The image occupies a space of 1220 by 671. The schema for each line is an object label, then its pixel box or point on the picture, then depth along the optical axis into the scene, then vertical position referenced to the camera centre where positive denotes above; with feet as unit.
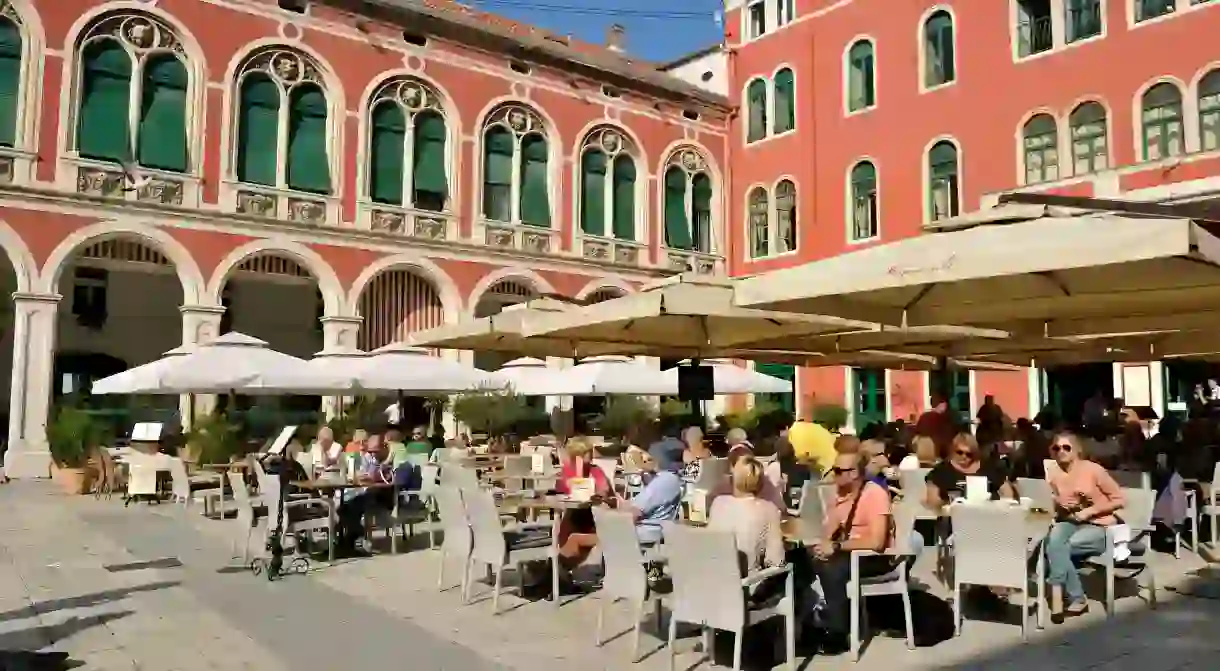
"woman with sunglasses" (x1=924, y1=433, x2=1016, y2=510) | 22.45 -1.89
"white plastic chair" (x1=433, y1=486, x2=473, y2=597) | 22.13 -3.01
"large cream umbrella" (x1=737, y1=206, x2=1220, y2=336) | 15.97 +2.49
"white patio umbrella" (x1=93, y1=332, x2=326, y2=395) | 38.83 +1.30
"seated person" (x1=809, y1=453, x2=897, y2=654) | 17.72 -2.66
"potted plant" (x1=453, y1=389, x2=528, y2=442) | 58.18 -0.69
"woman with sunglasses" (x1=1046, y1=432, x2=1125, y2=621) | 19.85 -2.57
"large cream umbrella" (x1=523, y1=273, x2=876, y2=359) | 26.32 +2.51
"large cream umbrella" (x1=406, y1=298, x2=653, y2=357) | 35.29 +2.71
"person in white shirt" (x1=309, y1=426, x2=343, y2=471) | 34.40 -1.82
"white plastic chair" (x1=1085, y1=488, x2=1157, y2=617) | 21.22 -3.03
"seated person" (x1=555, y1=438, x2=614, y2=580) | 22.08 -3.15
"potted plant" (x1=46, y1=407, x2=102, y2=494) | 45.16 -2.21
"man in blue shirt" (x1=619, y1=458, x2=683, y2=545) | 20.98 -2.34
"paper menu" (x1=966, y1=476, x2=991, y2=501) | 20.47 -1.96
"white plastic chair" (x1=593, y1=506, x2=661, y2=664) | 17.33 -3.08
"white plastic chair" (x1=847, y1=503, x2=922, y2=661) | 17.24 -3.55
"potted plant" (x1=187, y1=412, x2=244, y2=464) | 42.73 -1.93
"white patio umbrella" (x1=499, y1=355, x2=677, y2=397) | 45.32 +1.13
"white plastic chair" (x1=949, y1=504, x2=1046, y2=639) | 18.16 -2.92
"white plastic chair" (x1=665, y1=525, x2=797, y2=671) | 15.34 -3.15
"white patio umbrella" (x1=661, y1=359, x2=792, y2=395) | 48.91 +1.11
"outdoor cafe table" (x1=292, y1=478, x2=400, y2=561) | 26.89 -2.58
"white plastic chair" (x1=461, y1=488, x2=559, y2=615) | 21.06 -3.20
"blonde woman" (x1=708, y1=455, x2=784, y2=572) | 16.39 -2.12
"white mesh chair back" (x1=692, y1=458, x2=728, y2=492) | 25.08 -1.98
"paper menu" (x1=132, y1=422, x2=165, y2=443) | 42.22 -1.40
